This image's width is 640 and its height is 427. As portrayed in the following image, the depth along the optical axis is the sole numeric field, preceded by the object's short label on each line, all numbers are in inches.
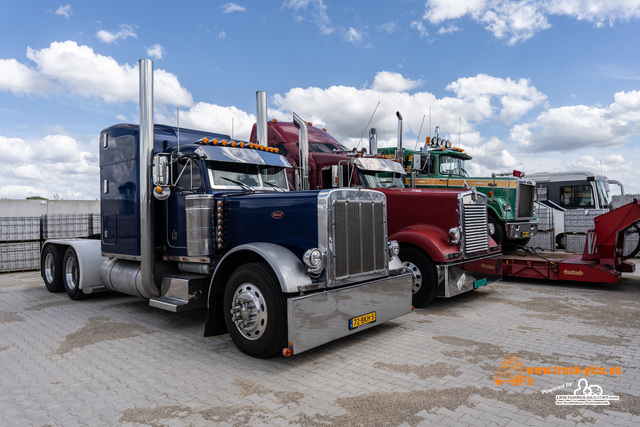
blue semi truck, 183.0
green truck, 420.5
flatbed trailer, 333.7
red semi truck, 276.7
